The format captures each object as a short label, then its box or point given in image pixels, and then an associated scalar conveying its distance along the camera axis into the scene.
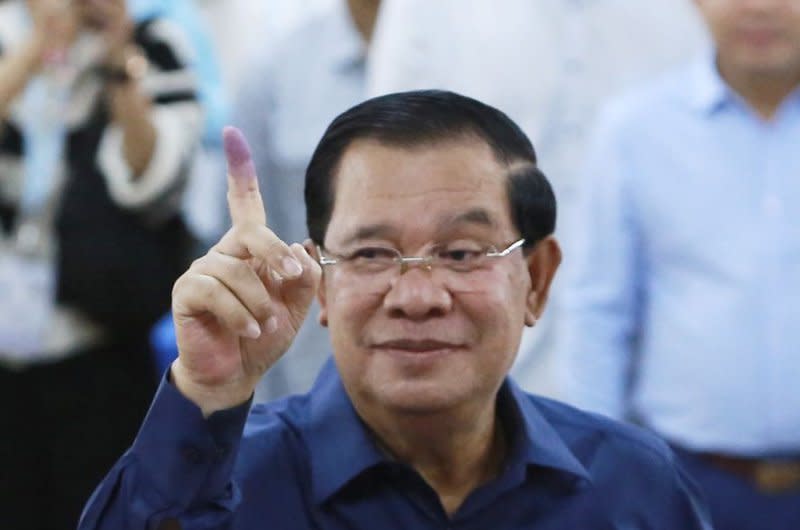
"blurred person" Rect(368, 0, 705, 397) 8.52
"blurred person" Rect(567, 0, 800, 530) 8.05
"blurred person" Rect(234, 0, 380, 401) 8.73
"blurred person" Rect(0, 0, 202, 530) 8.89
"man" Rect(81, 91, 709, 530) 5.44
